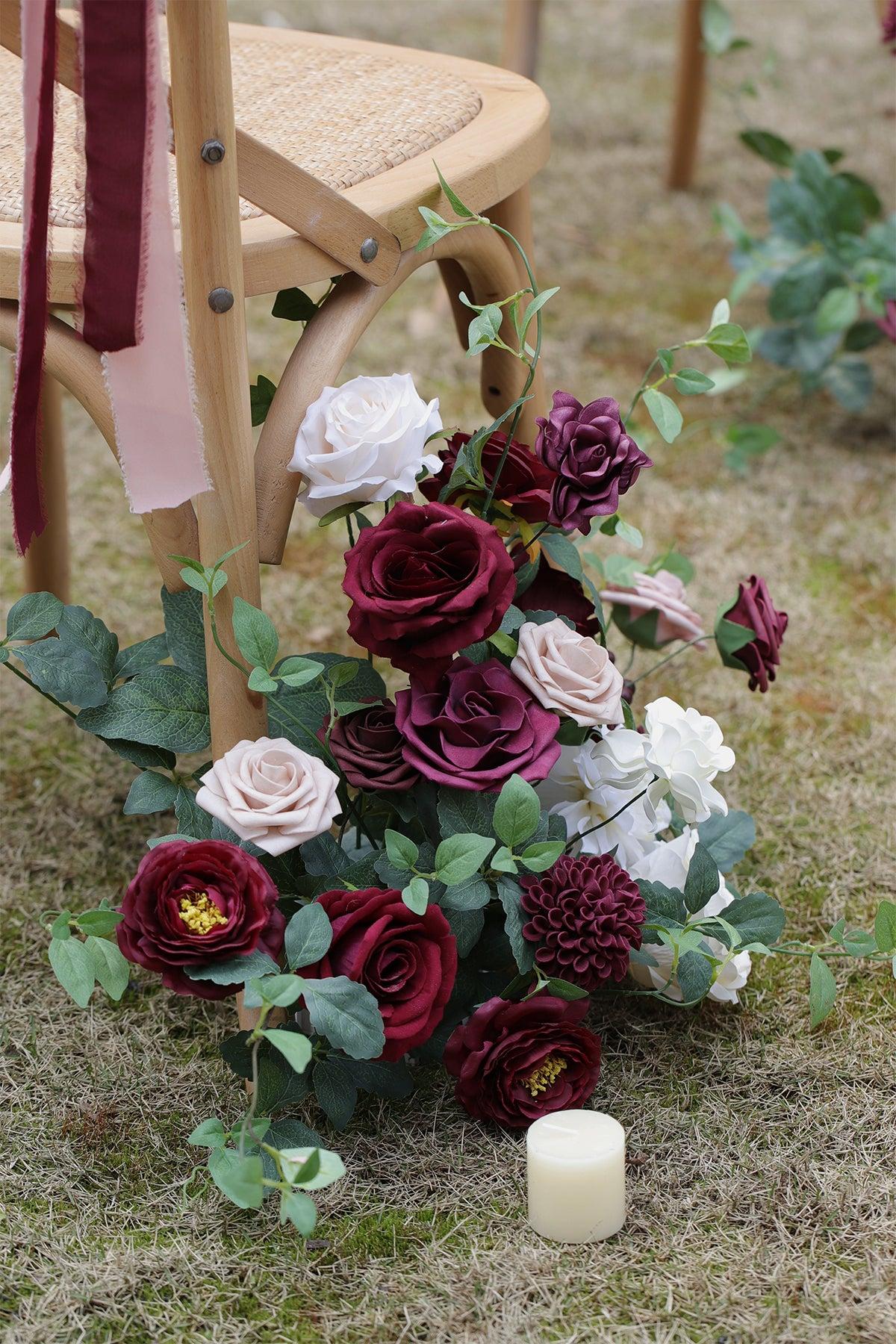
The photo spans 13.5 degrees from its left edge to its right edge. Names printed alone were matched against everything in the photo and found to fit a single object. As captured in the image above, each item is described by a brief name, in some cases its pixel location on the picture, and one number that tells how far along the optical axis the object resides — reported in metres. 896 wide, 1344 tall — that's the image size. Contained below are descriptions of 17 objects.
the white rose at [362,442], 1.99
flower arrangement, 1.95
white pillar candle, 1.94
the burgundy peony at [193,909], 1.93
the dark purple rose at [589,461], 2.04
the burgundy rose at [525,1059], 2.01
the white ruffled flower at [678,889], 2.08
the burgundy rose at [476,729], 1.99
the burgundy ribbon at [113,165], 1.86
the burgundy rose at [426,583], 1.96
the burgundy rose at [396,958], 1.96
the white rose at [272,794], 1.96
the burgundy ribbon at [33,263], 1.87
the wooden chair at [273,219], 1.92
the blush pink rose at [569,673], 2.02
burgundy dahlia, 1.99
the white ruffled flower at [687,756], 2.04
